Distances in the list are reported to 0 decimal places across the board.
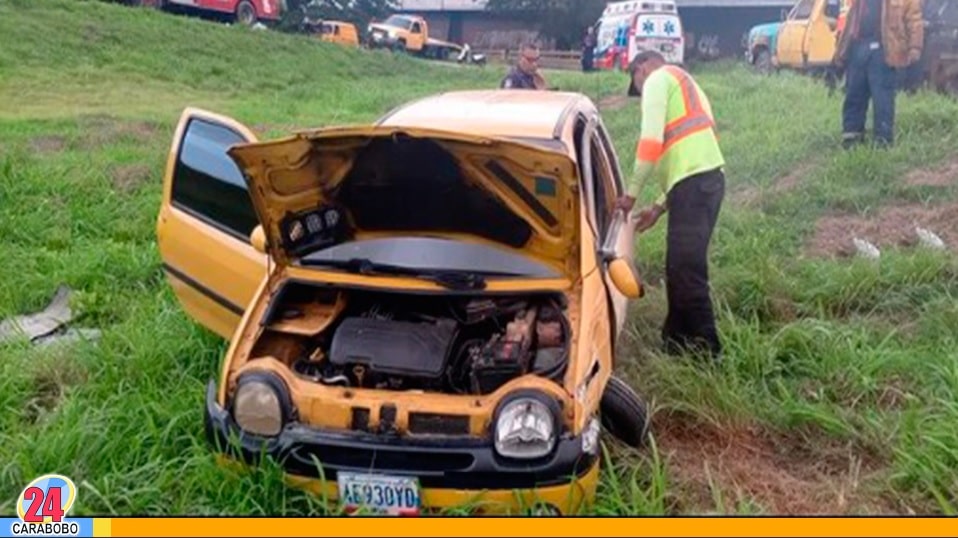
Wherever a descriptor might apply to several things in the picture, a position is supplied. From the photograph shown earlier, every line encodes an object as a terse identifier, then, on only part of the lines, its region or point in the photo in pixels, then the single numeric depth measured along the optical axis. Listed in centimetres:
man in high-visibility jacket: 442
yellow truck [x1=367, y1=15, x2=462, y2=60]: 3069
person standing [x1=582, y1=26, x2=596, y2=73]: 2603
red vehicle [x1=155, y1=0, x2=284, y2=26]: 2456
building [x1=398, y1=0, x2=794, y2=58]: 3434
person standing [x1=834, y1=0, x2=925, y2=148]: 836
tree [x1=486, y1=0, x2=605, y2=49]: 3556
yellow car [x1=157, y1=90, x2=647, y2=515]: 296
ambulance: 2328
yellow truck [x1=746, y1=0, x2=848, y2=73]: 1641
